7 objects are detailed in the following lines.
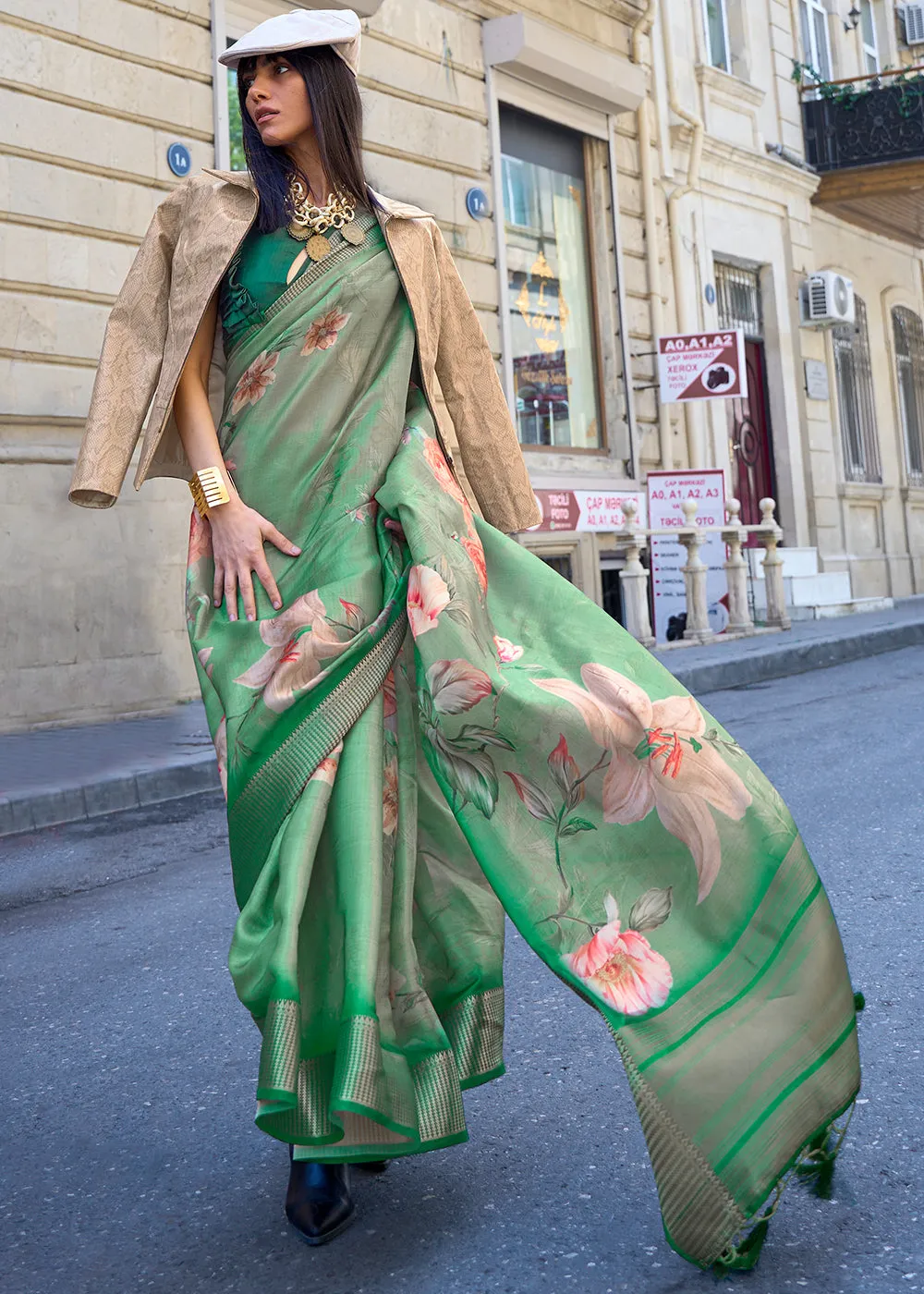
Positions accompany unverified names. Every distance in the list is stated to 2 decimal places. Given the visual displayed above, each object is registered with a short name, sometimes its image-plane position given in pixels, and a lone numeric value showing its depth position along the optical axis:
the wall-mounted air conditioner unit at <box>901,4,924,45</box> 20.66
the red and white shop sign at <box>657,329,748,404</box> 13.44
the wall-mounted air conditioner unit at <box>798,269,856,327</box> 17.47
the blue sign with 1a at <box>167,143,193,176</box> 9.44
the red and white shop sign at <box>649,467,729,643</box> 12.89
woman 1.89
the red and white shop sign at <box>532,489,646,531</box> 12.68
